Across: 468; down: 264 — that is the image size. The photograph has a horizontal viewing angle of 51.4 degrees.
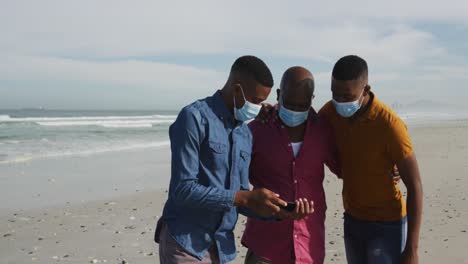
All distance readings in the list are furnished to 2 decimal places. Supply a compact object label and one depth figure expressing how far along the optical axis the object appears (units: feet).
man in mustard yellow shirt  10.89
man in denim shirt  9.23
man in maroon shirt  11.01
